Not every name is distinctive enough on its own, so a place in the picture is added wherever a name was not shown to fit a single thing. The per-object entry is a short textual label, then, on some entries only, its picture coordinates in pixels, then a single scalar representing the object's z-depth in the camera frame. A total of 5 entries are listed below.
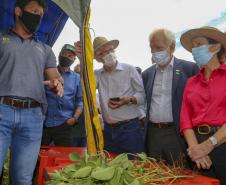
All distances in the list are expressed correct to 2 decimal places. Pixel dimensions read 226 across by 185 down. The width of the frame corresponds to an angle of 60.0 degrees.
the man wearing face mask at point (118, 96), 2.06
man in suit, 1.71
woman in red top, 1.34
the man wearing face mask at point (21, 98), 1.43
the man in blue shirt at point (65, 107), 2.41
